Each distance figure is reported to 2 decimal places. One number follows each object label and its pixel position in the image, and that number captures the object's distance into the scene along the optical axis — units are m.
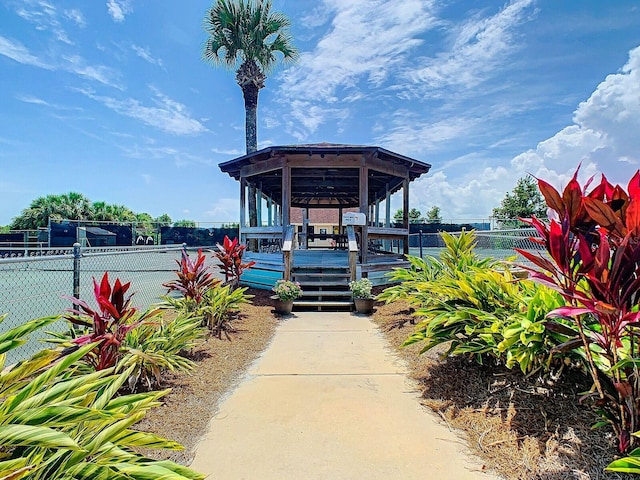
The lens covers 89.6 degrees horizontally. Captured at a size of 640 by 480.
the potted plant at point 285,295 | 6.30
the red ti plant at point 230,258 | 6.68
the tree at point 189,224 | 25.56
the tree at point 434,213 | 44.26
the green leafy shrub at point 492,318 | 2.16
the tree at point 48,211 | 26.44
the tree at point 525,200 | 28.28
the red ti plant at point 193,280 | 4.84
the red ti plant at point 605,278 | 1.64
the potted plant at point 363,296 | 6.42
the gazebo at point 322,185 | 7.91
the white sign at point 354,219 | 7.81
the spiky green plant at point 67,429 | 1.08
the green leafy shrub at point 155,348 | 2.73
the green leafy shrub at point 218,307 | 4.78
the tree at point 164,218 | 48.31
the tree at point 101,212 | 29.20
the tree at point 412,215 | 36.23
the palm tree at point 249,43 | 13.12
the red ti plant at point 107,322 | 2.53
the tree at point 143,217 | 39.33
